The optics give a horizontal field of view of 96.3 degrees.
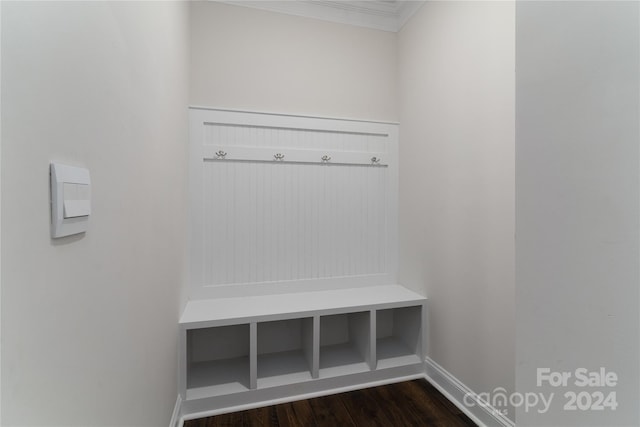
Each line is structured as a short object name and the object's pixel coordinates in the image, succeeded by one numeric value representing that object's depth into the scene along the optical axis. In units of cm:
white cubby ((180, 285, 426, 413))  167
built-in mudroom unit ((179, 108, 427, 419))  179
